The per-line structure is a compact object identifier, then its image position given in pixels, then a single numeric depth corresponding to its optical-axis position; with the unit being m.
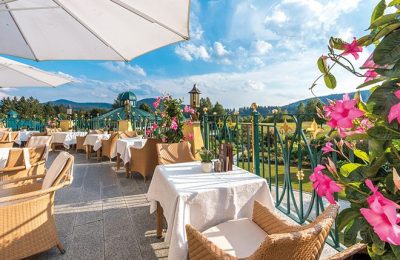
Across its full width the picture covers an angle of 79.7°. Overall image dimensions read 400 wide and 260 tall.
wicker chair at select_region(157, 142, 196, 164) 3.30
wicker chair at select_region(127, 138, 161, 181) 4.80
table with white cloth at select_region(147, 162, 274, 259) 1.76
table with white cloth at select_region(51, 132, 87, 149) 8.85
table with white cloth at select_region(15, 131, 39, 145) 9.26
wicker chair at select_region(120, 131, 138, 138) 7.23
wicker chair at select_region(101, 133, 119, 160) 6.45
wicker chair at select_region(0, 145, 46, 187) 3.18
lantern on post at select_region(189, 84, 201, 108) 4.99
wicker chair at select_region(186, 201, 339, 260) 0.98
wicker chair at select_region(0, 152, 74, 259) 1.91
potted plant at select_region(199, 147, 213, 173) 2.45
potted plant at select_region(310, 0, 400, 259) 0.52
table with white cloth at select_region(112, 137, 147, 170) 5.29
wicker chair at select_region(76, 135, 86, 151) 8.48
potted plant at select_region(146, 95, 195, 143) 4.79
